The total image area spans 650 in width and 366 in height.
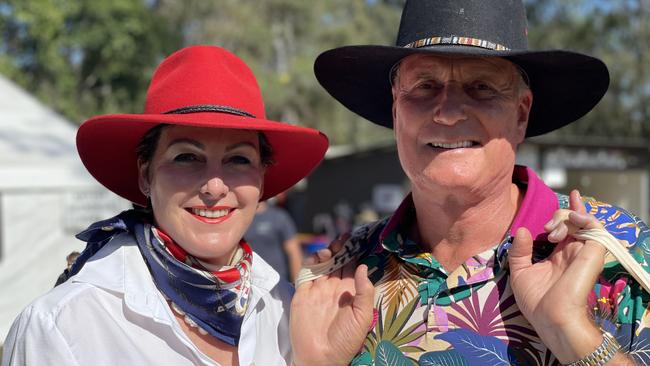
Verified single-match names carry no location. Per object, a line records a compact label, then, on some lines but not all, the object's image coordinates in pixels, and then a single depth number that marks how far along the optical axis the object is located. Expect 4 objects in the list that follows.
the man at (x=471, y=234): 1.01
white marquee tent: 6.32
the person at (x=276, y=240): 5.32
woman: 1.05
